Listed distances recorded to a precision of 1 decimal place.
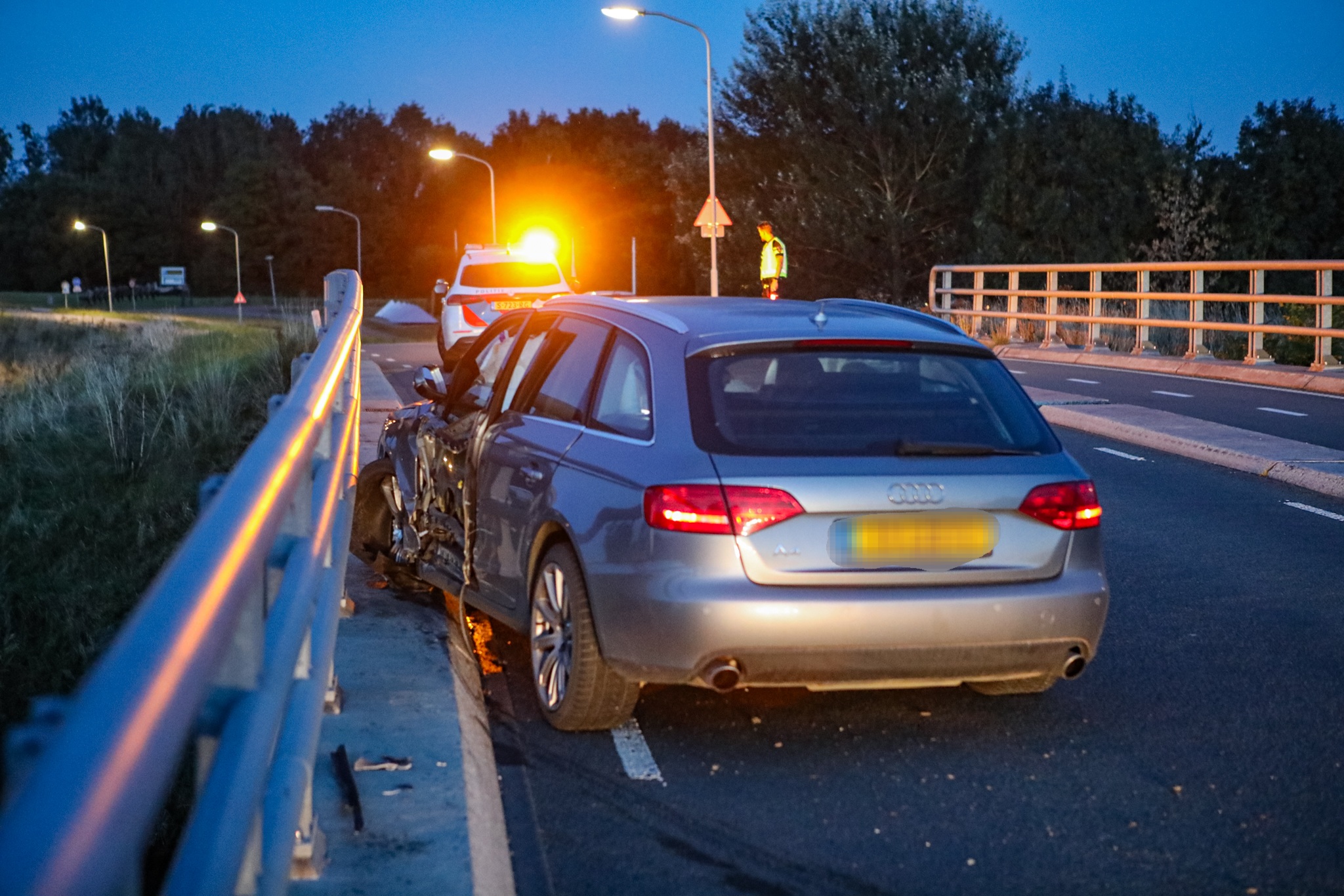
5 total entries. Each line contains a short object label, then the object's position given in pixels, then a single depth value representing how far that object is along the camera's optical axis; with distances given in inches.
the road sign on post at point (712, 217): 1173.7
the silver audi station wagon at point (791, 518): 193.8
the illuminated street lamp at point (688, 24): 1332.8
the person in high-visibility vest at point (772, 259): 848.3
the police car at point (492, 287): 940.6
